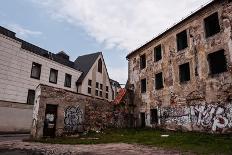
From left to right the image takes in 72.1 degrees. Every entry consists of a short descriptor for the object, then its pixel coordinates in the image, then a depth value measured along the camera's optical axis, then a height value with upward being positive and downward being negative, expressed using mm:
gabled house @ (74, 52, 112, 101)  20324 +3862
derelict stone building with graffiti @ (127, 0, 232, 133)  9995 +2455
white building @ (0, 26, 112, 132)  14120 +3070
